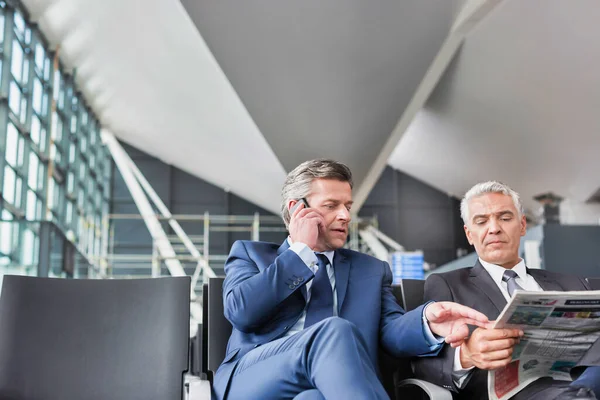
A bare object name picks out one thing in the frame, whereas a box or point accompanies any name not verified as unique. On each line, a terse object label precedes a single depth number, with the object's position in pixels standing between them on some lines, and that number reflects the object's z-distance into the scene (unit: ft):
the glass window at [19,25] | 39.27
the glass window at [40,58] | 43.46
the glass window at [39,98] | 42.22
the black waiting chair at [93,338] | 8.88
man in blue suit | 6.79
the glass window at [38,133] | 41.46
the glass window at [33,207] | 40.03
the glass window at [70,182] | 50.82
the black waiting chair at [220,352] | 8.89
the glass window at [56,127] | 46.29
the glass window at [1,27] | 35.82
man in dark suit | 7.79
